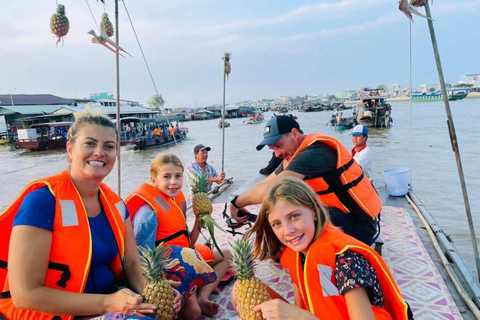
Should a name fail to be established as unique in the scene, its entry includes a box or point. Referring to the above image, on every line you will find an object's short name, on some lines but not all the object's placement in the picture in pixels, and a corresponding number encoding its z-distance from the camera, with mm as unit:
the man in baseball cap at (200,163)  5891
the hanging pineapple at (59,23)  2865
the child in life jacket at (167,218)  2630
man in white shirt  5852
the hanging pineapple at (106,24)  3347
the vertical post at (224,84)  8238
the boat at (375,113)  33812
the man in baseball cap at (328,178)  2719
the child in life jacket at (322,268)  1574
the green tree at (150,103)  91562
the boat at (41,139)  28297
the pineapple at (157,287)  1792
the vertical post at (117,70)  3449
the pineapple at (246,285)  1742
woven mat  2842
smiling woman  1632
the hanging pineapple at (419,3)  3021
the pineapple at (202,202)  2918
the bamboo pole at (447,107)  3100
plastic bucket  6211
